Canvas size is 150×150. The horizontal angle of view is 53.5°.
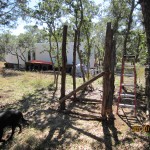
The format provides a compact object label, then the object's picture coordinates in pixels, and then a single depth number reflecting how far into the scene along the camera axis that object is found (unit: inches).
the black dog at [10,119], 149.5
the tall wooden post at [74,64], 243.4
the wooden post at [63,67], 203.0
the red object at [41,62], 778.6
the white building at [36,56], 783.6
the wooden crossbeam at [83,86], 171.5
